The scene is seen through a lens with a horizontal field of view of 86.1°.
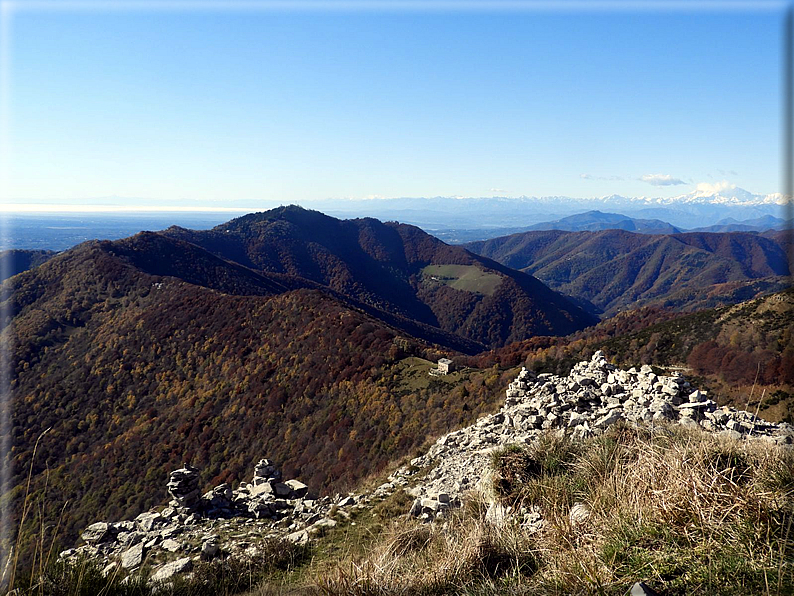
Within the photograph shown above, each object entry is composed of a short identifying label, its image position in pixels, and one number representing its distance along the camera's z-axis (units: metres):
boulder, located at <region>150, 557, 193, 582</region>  6.79
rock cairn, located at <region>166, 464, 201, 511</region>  12.08
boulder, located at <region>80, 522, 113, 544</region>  11.63
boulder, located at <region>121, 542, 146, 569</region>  8.54
